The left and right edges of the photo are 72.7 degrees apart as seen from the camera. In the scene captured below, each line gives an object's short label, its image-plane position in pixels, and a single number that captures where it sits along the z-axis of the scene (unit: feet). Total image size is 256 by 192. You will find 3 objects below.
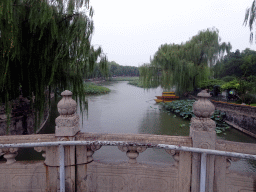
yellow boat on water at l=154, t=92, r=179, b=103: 50.19
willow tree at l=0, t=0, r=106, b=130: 10.26
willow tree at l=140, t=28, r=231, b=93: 43.60
